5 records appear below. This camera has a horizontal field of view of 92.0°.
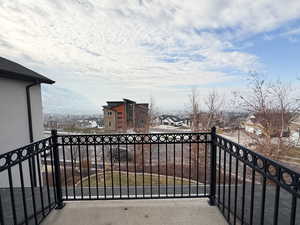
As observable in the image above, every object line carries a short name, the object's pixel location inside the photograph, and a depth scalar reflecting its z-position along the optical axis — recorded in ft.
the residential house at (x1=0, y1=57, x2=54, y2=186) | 12.16
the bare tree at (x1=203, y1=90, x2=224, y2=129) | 32.32
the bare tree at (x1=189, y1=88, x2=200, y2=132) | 32.58
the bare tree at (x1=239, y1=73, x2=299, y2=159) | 21.83
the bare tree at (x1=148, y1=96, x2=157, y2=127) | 40.96
